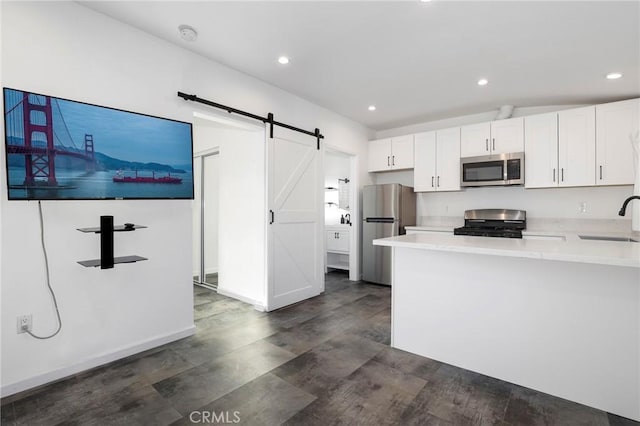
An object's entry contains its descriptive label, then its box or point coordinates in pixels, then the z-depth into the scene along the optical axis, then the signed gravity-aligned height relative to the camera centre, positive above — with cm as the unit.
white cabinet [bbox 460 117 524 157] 405 +104
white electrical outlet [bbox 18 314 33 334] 197 -74
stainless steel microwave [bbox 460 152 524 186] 400 +58
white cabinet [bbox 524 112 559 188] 382 +79
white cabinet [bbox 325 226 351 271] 572 -69
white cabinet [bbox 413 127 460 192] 452 +79
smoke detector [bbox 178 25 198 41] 246 +153
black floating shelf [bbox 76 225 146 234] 211 -12
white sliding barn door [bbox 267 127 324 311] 360 -9
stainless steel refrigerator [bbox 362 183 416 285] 475 -13
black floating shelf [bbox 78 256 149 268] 212 -36
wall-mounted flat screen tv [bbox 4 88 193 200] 187 +44
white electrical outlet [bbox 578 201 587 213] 393 +4
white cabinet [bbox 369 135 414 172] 497 +100
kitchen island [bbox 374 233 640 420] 177 -72
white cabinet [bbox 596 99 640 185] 344 +83
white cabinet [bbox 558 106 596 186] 363 +80
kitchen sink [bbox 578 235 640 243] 323 -31
